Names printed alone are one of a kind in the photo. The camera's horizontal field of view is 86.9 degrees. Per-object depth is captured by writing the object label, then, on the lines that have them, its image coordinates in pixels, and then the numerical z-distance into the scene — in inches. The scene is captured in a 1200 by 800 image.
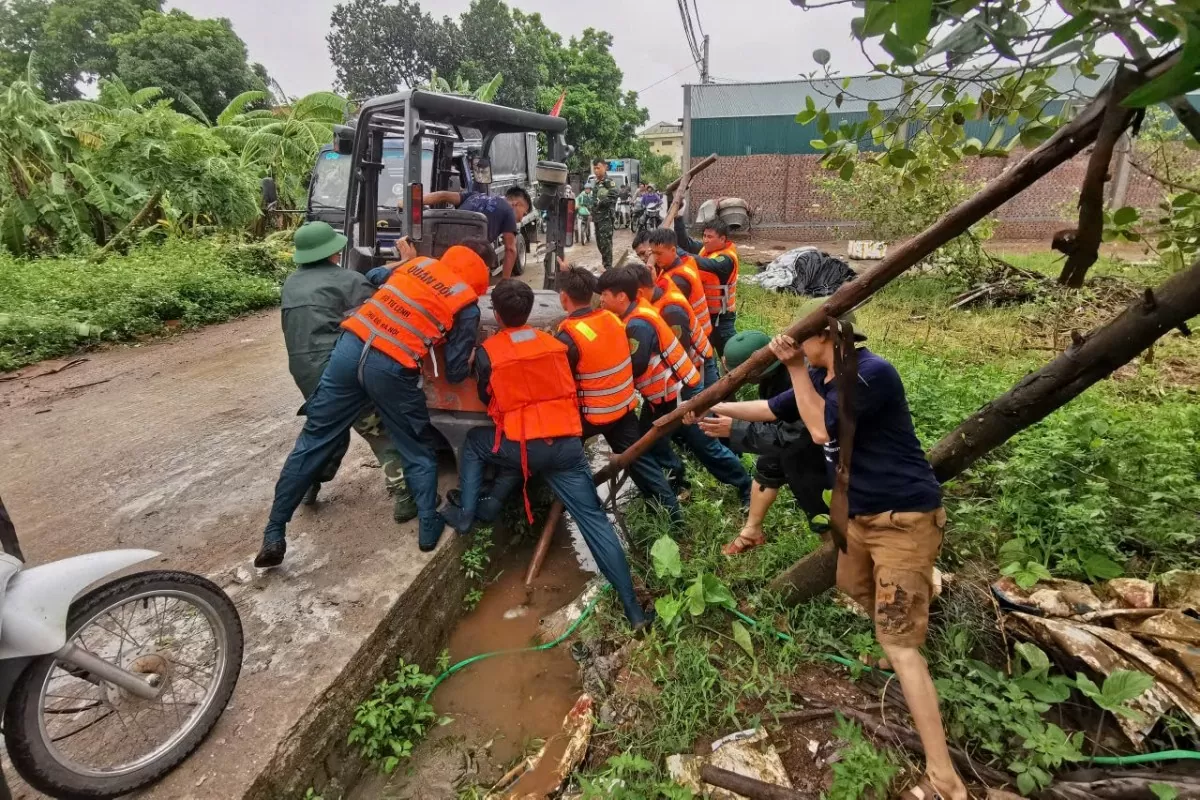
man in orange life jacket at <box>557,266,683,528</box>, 125.8
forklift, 147.1
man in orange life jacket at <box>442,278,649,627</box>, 118.7
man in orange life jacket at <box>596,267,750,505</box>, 141.6
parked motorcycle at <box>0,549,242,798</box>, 70.5
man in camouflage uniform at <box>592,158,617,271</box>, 416.5
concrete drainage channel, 89.4
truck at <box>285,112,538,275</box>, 310.6
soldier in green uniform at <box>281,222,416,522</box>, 134.7
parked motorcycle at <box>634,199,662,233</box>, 730.8
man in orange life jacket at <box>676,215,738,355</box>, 212.7
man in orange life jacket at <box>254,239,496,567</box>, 124.3
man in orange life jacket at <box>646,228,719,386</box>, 184.4
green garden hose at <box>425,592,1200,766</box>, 77.0
